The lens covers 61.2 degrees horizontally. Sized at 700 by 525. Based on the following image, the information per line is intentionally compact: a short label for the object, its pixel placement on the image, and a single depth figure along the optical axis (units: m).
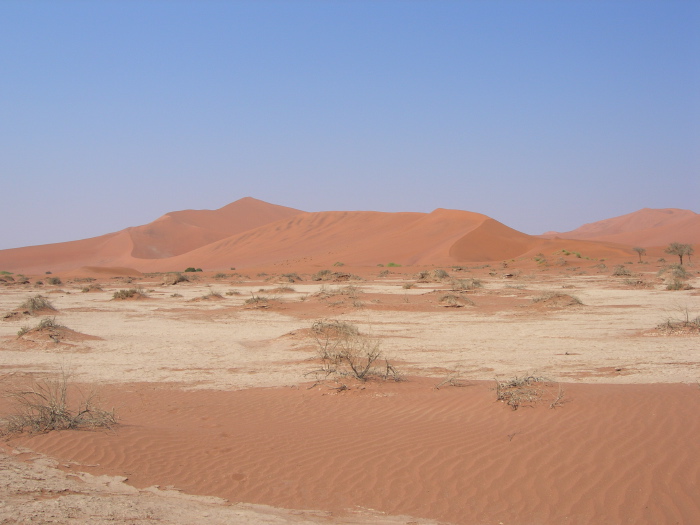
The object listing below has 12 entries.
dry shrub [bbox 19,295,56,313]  21.39
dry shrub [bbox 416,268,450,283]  39.69
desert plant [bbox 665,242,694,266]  51.26
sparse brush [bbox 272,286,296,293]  33.65
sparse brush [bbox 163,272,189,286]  45.53
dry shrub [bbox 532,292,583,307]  22.53
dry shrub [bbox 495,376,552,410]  8.09
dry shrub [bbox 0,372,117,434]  7.00
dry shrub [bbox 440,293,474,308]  24.20
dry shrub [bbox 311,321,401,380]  10.46
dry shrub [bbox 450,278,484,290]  31.41
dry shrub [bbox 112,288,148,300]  30.44
